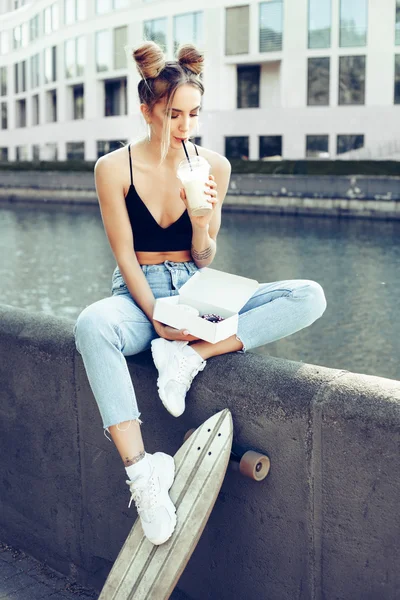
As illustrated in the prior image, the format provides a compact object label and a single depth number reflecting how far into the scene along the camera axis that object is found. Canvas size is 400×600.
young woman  2.81
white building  43.09
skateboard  2.63
